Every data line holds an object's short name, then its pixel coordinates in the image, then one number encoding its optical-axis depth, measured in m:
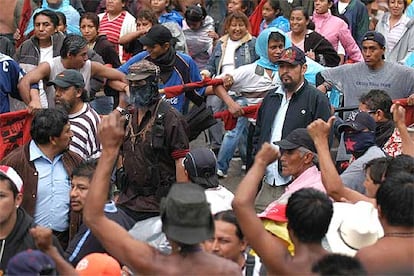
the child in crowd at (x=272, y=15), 18.82
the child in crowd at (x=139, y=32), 17.28
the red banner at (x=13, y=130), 12.45
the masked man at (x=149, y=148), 10.95
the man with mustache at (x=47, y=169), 10.40
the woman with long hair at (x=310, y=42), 16.89
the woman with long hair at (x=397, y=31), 17.76
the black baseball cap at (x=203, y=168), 9.96
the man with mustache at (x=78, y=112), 11.80
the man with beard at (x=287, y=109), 12.57
